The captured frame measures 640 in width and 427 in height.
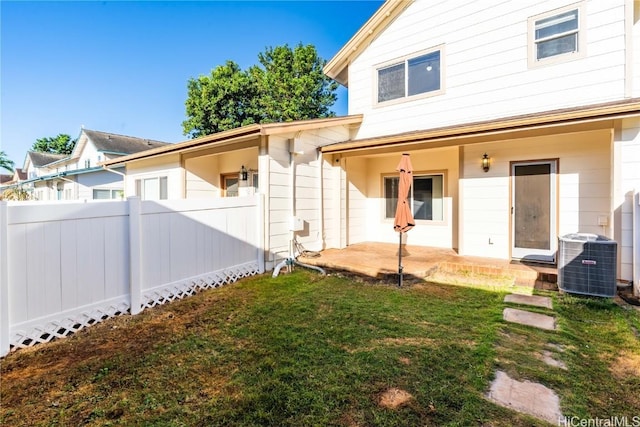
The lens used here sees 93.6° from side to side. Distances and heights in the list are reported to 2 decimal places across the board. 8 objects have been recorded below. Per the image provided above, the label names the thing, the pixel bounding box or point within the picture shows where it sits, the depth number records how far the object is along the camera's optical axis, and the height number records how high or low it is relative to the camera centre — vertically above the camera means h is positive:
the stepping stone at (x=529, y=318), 3.79 -1.46
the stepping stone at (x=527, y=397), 2.21 -1.51
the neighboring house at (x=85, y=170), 17.30 +3.69
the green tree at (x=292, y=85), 22.98 +9.70
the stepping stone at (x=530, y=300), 4.46 -1.42
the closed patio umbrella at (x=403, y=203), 5.43 +0.10
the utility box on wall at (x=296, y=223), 6.88 -0.34
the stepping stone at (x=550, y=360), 2.87 -1.50
